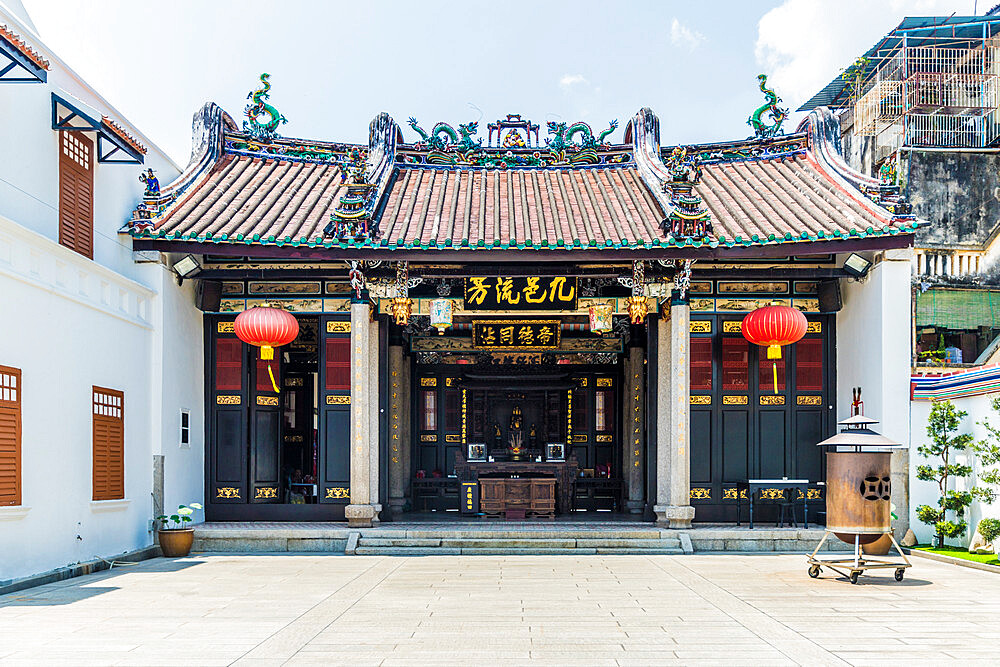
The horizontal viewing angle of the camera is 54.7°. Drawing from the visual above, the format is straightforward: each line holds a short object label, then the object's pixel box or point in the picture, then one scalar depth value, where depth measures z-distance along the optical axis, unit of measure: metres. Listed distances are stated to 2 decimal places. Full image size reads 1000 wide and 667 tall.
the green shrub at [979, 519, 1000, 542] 11.65
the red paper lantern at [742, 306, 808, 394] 13.71
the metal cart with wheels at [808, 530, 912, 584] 10.23
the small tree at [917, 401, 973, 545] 12.73
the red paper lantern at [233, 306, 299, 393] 13.73
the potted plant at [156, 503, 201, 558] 12.69
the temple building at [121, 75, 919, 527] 13.41
